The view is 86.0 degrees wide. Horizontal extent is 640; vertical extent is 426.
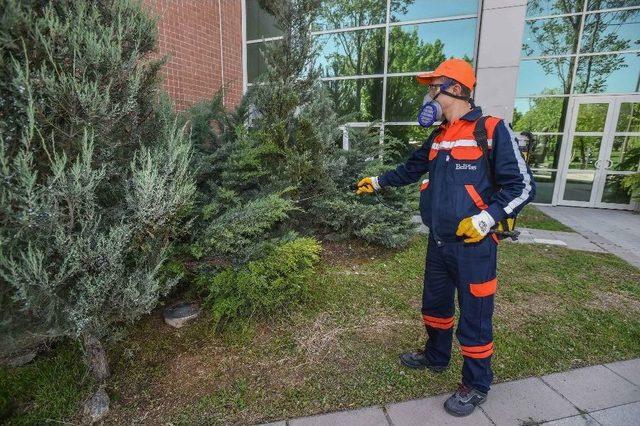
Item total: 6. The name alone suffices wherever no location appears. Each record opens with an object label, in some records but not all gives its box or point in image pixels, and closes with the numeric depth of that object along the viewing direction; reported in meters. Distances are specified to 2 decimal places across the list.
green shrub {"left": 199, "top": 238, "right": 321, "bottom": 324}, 2.92
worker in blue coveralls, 1.99
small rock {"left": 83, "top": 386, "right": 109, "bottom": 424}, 2.16
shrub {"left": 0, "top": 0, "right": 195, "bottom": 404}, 1.71
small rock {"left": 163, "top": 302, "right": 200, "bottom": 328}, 3.03
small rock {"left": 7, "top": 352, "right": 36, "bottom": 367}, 2.57
